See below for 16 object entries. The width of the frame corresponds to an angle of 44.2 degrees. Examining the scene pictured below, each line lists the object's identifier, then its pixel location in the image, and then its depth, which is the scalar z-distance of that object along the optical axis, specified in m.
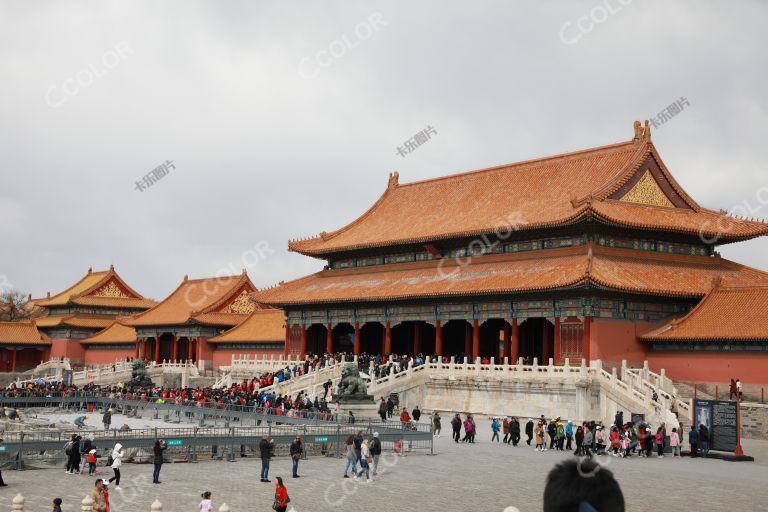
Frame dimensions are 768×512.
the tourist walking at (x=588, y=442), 31.89
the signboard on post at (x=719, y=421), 30.66
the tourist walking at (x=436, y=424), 36.17
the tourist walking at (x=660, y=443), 32.00
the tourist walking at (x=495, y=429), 35.88
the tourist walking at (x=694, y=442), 31.53
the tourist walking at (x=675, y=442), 31.67
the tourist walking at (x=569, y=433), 33.44
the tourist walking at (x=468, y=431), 34.91
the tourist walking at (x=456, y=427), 35.25
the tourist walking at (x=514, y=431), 34.25
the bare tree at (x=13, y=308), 127.38
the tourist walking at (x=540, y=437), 33.12
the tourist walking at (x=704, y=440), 31.23
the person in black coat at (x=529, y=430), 34.91
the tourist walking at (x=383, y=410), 38.65
